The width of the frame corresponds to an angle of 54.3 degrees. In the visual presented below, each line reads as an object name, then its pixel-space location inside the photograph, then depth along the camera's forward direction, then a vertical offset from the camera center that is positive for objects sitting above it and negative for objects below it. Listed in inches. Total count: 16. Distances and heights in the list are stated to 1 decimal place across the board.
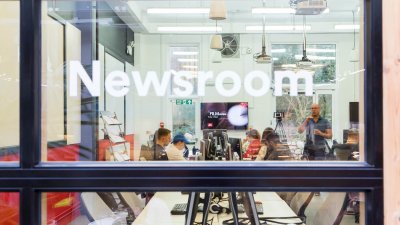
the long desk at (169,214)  113.3 -31.6
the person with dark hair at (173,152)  84.0 -9.7
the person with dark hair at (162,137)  183.0 -13.8
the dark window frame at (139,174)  54.8 -8.9
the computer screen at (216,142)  125.8 -12.0
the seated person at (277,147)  137.3 -14.4
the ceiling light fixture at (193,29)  380.8 +81.1
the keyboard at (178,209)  118.3 -30.0
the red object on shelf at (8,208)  58.7 -19.8
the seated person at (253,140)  188.0 -16.7
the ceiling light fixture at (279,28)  375.0 +81.1
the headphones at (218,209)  112.5 -29.3
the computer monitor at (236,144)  152.9 -13.9
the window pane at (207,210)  81.7 -27.6
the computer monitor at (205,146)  122.6 -12.6
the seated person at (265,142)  145.4 -14.9
